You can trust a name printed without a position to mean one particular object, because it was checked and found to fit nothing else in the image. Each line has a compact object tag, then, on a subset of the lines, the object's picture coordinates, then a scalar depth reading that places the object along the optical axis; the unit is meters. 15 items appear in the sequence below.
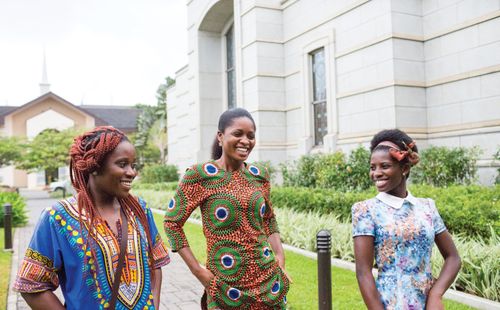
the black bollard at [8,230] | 9.68
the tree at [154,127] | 40.53
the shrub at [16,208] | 13.69
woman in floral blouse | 2.25
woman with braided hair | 1.90
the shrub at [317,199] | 8.64
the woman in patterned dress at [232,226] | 2.59
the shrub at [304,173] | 12.17
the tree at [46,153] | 31.64
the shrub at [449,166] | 9.31
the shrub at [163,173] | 22.67
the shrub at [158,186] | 18.27
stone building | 9.69
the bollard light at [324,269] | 3.83
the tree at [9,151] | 31.13
